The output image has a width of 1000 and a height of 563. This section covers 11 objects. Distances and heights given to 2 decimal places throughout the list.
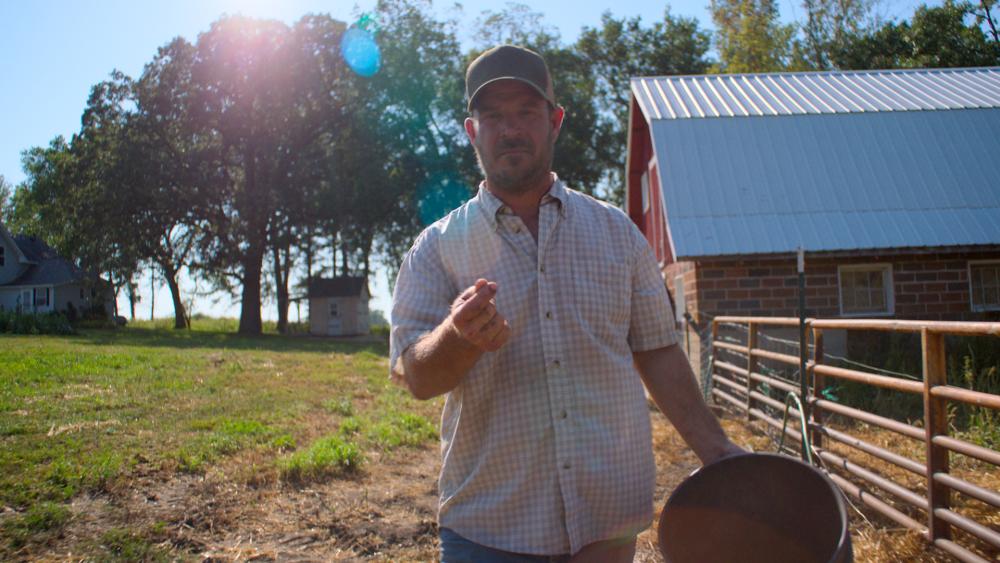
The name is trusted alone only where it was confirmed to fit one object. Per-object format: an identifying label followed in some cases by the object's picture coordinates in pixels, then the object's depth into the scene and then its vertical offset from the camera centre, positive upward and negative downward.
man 1.96 -0.10
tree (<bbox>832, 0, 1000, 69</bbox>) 27.12 +9.58
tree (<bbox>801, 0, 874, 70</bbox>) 29.77 +11.06
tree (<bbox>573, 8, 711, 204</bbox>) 34.19 +11.58
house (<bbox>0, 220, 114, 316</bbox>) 38.84 +2.40
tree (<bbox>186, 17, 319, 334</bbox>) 30.88 +8.29
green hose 4.54 -0.73
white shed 38.06 +0.71
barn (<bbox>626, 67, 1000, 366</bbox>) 10.05 +1.51
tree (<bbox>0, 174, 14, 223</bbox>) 56.88 +9.57
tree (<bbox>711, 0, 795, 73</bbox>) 30.42 +10.89
